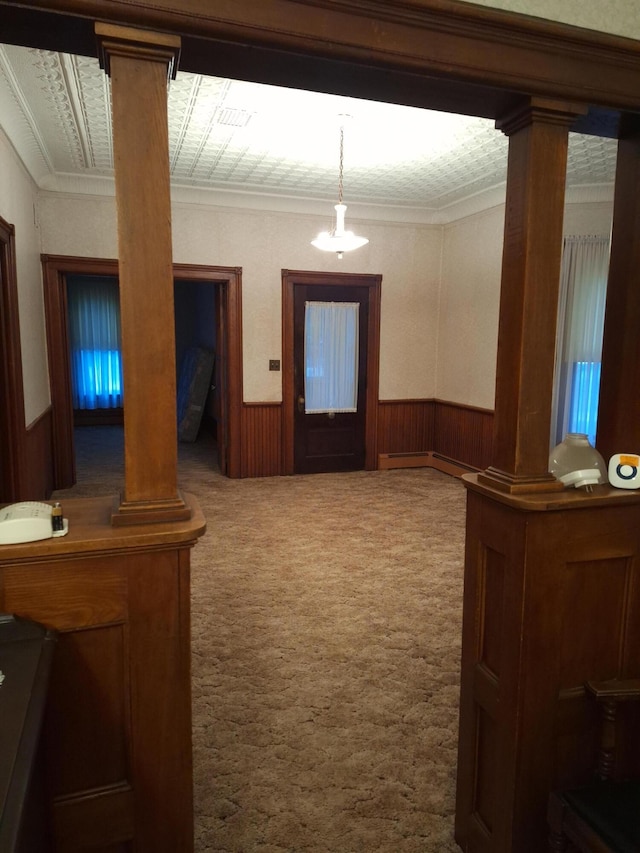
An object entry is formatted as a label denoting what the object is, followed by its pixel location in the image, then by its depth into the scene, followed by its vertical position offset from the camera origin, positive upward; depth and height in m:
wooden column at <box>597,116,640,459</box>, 1.82 +0.12
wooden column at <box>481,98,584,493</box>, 1.58 +0.19
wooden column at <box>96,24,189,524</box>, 1.30 +0.19
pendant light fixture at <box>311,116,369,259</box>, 4.40 +0.83
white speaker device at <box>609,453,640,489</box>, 1.71 -0.34
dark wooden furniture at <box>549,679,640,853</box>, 1.30 -1.05
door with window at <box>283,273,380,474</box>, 6.36 -0.25
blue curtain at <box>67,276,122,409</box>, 9.95 +0.12
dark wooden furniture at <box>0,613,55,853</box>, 0.87 -0.64
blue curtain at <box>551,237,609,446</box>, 4.93 +0.15
